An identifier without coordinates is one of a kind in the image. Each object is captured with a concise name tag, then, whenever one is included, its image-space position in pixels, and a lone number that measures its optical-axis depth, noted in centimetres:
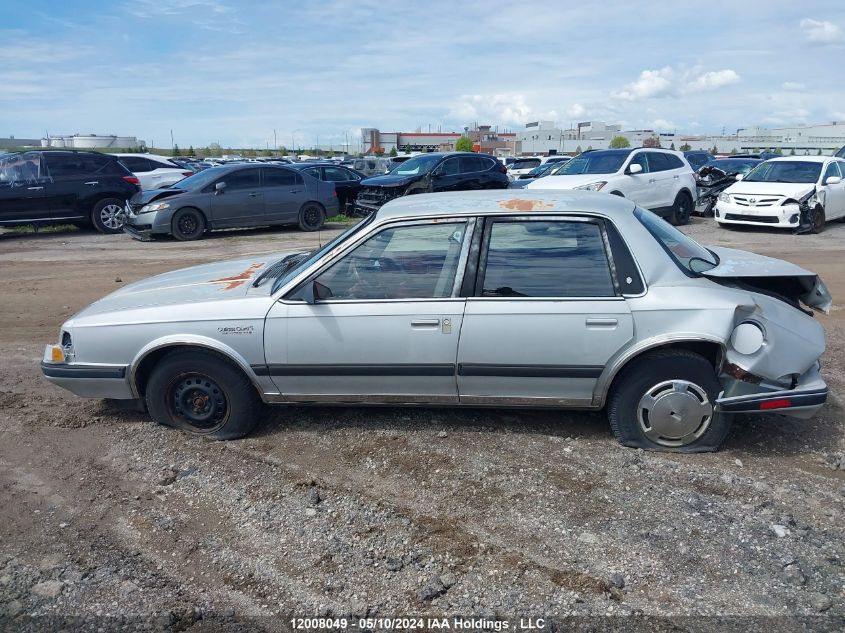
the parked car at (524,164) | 3061
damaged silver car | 402
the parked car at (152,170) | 1684
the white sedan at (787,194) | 1370
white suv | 1358
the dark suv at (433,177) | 1617
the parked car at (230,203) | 1339
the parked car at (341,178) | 1812
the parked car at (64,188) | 1359
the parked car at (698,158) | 2826
